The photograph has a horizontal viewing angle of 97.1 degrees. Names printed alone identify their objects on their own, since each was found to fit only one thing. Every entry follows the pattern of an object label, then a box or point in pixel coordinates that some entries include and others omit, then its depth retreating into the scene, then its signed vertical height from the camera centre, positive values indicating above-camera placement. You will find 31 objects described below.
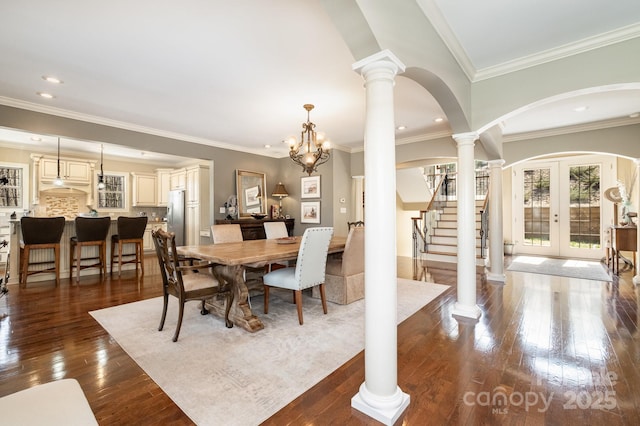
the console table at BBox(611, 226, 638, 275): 4.66 -0.44
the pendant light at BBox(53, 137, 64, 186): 6.04 +0.72
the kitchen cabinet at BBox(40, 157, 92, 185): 6.23 +1.03
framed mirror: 6.16 +0.48
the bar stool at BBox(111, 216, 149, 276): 4.93 -0.40
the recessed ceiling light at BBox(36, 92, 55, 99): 3.42 +1.47
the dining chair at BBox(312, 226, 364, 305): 3.41 -0.76
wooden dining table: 2.67 -0.45
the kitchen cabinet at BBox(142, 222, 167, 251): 7.59 -0.63
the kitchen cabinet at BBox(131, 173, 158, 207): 7.58 +0.69
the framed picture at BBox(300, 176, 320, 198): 6.32 +0.61
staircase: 6.37 -0.50
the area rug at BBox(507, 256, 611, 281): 4.87 -1.07
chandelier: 3.77 +0.89
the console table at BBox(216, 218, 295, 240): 5.70 -0.28
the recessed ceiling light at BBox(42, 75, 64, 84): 3.00 +1.47
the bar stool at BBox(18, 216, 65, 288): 4.10 -0.37
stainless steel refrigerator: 7.19 -0.04
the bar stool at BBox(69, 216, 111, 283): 4.48 -0.41
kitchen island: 4.31 -0.62
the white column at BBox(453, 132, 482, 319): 3.06 -0.19
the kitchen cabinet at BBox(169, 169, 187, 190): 7.34 +0.95
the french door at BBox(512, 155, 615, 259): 6.35 +0.15
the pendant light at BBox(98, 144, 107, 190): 6.51 +0.81
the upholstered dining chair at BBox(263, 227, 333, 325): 2.88 -0.61
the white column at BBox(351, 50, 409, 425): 1.60 -0.16
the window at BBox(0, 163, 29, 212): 5.91 +0.58
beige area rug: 1.72 -1.12
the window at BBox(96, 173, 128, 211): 7.21 +0.55
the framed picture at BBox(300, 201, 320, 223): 6.33 +0.04
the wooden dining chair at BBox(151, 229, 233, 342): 2.47 -0.66
